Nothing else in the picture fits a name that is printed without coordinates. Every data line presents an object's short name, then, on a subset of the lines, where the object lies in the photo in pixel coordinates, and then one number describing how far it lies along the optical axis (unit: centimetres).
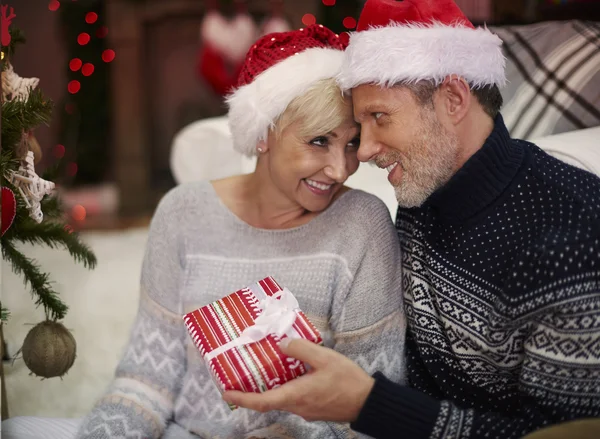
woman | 134
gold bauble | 142
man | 108
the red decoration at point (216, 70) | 448
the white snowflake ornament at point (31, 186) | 125
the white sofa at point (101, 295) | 142
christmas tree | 119
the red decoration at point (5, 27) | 125
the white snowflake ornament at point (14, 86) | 132
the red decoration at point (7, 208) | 113
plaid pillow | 164
